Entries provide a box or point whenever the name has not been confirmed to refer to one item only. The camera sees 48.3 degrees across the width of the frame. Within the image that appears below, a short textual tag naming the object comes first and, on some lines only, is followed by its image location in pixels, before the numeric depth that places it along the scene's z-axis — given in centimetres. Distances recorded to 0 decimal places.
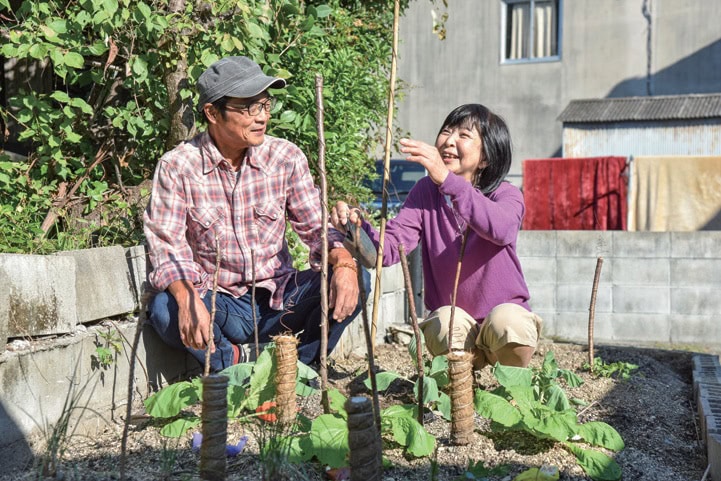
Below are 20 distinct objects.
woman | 317
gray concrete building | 1405
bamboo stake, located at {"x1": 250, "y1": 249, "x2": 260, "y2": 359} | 279
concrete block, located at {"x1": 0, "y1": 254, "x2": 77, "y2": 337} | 262
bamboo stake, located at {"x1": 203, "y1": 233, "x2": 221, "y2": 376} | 241
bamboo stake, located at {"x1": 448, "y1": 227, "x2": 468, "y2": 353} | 284
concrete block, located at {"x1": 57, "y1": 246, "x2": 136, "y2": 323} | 297
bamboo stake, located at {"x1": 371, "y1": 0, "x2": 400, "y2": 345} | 235
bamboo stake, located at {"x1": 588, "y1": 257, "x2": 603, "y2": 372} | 395
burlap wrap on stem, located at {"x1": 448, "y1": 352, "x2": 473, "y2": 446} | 252
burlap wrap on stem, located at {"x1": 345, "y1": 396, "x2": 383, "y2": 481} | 177
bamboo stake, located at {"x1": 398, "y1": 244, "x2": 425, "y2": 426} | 247
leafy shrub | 336
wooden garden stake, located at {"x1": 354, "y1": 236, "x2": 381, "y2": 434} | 207
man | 301
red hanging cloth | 1045
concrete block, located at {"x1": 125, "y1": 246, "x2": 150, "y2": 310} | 322
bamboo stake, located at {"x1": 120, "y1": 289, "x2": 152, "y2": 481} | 203
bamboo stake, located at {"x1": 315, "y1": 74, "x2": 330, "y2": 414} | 239
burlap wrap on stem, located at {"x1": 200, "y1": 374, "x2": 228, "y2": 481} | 192
